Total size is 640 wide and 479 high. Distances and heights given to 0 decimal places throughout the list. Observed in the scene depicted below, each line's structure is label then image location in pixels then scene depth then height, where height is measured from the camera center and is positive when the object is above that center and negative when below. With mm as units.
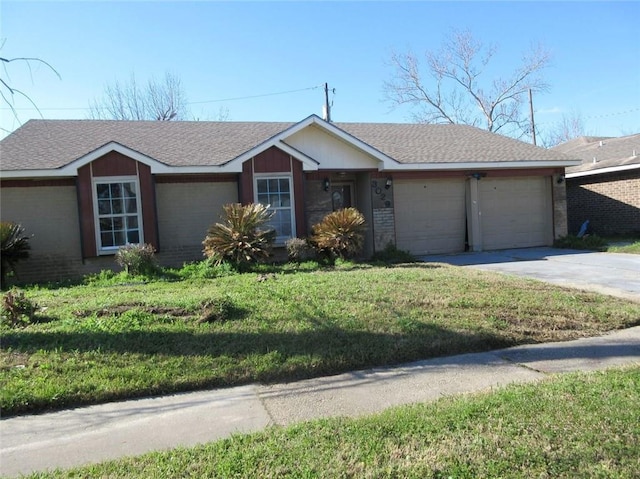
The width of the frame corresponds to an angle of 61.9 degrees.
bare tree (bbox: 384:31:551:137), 35094 +6708
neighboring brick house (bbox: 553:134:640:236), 18719 +434
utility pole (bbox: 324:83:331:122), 29778 +6474
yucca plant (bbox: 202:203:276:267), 11477 -394
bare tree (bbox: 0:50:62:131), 5176 +1649
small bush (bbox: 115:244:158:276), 11133 -738
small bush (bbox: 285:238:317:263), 12641 -762
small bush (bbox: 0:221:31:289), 10829 -362
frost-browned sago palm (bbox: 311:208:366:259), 12625 -462
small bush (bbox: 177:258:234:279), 11109 -1050
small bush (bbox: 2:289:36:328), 6595 -1011
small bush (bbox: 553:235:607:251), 15616 -1190
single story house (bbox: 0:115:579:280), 12172 +861
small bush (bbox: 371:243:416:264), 13328 -1121
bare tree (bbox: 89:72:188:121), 30720 +6252
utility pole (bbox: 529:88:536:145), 35859 +5542
